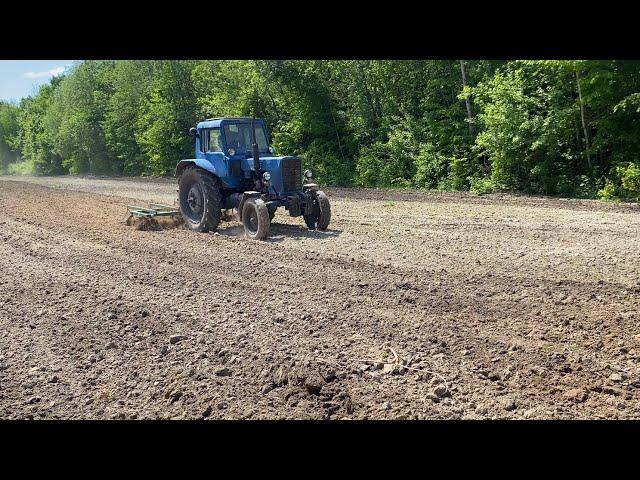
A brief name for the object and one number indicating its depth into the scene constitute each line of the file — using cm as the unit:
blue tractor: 1141
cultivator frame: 1316
